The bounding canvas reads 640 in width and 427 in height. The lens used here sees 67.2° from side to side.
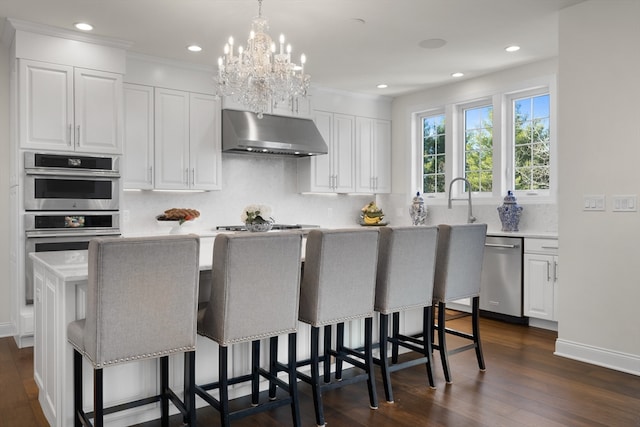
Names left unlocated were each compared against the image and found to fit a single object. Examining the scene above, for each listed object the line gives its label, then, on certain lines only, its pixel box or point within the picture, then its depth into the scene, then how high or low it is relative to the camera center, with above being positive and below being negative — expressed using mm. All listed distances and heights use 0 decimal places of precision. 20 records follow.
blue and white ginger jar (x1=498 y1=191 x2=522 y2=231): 4945 -46
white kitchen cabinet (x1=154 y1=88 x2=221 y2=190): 4785 +693
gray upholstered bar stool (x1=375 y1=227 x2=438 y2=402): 2811 -391
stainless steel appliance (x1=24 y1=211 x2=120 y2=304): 3902 -181
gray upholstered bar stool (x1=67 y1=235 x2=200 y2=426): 1910 -392
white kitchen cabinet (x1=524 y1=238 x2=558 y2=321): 4355 -641
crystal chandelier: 3197 +912
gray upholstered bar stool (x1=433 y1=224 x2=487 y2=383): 3143 -385
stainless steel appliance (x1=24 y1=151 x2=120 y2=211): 3896 +226
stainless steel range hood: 5004 +799
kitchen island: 2264 -802
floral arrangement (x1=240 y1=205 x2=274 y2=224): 3304 -36
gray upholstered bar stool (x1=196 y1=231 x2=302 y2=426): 2191 -415
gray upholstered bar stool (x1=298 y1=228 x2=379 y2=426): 2500 -398
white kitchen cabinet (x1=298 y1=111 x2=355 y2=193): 5918 +589
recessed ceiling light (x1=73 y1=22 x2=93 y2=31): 3838 +1481
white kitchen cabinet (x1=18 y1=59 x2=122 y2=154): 3887 +847
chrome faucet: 5178 -11
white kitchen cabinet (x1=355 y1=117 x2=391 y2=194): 6312 +708
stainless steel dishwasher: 4617 -695
